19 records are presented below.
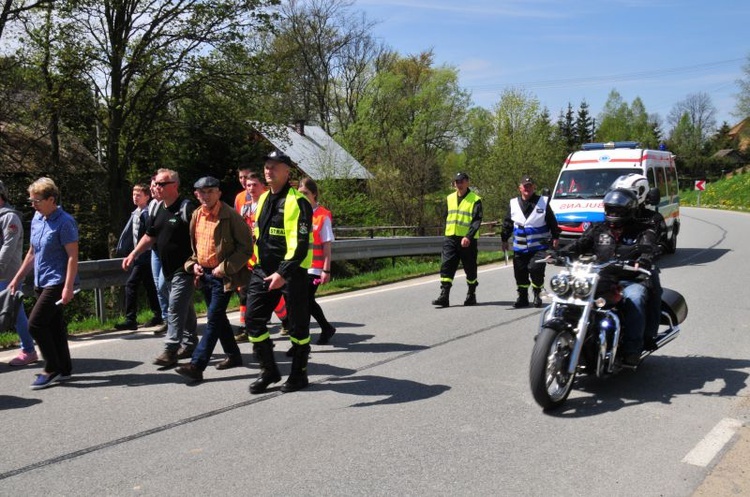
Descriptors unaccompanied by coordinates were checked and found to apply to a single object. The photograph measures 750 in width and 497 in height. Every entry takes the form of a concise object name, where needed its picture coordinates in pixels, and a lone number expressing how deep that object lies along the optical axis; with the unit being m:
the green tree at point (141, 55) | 20.70
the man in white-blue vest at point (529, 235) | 9.66
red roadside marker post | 50.22
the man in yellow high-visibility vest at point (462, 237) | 9.77
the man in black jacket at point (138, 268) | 8.58
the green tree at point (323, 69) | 47.88
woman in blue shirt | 5.91
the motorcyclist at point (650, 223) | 5.77
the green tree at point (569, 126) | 79.25
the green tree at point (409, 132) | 31.03
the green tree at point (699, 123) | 102.19
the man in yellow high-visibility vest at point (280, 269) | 5.44
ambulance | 13.98
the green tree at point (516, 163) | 33.97
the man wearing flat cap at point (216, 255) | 6.14
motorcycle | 4.94
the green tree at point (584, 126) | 79.25
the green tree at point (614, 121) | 90.19
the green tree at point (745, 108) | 66.81
